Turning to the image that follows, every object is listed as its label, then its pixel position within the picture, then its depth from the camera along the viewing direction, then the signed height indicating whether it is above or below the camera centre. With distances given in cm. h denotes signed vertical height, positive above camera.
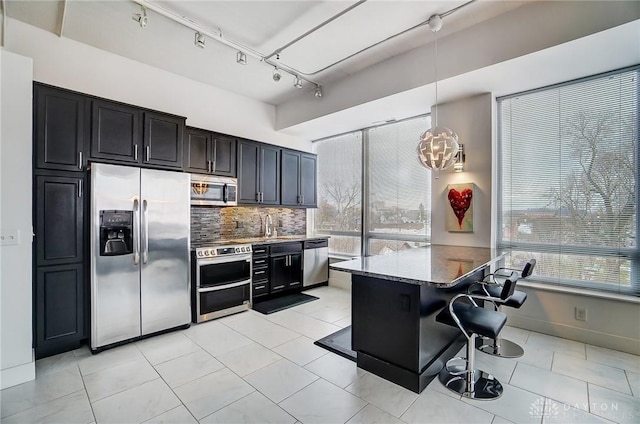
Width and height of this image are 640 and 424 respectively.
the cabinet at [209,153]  399 +83
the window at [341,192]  545 +37
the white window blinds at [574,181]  309 +35
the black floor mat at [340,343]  286 -137
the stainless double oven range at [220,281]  372 -92
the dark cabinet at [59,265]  271 -51
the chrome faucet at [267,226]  531 -26
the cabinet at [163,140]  333 +83
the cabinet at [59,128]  270 +78
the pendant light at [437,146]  282 +63
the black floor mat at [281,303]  419 -138
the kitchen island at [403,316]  226 -85
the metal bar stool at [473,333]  214 -85
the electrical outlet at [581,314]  318 -109
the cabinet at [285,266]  465 -90
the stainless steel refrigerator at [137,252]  292 -44
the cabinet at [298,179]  529 +61
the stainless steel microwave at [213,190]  407 +30
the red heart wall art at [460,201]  382 +14
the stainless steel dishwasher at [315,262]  517 -92
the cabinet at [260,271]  438 -89
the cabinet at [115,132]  301 +83
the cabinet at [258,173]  461 +62
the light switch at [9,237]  232 -21
